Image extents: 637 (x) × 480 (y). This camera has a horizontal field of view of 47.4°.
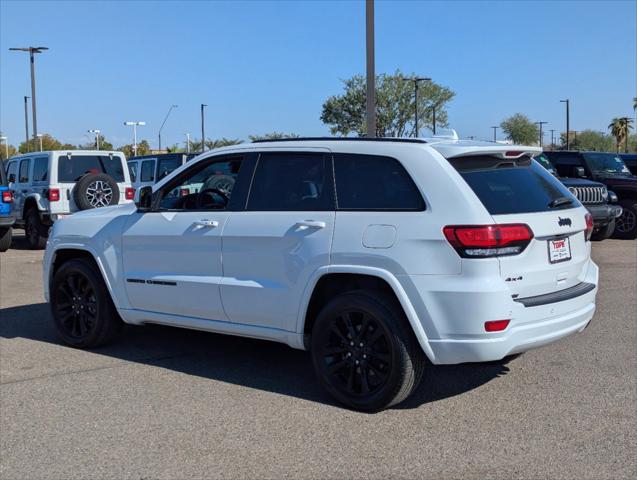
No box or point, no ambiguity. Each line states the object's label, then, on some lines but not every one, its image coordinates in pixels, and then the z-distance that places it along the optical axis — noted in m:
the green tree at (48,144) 70.94
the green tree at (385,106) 49.91
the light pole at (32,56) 33.54
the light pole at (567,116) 61.60
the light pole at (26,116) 53.69
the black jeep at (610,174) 15.60
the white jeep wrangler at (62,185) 13.98
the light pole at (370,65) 11.80
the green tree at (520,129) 84.75
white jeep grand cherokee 4.45
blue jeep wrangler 13.55
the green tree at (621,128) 83.43
